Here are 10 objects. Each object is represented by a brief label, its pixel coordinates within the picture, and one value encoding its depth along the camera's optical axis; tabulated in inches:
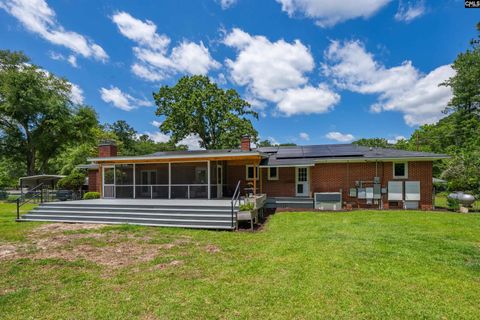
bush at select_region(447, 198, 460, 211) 558.9
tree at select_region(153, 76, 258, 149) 1275.8
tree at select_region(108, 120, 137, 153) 2402.2
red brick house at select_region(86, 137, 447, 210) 567.8
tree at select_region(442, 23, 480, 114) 1294.3
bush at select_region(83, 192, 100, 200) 714.8
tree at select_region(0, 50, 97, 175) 996.6
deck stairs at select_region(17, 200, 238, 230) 395.2
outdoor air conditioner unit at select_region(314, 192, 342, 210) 570.8
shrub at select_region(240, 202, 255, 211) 390.9
